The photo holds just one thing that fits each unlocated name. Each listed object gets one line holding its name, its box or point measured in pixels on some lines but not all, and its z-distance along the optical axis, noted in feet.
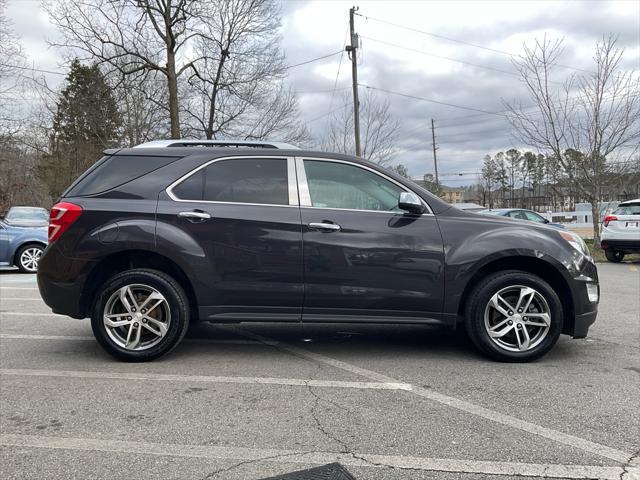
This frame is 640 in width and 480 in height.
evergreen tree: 73.92
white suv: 41.47
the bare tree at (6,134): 66.23
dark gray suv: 13.78
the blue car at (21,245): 37.45
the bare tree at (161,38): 67.10
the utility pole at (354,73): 68.87
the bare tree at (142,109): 73.61
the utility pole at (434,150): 164.04
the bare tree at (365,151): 77.30
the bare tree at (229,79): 71.15
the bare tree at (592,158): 49.81
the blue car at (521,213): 54.39
